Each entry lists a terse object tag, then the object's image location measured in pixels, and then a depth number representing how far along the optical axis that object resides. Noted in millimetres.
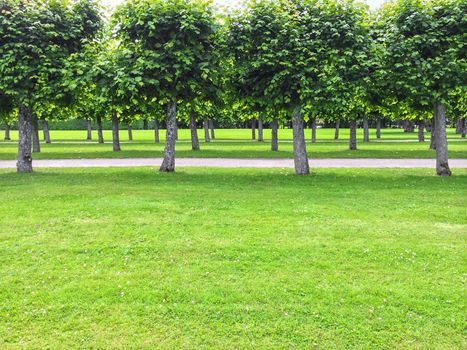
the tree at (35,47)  15867
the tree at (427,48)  14859
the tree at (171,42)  15124
